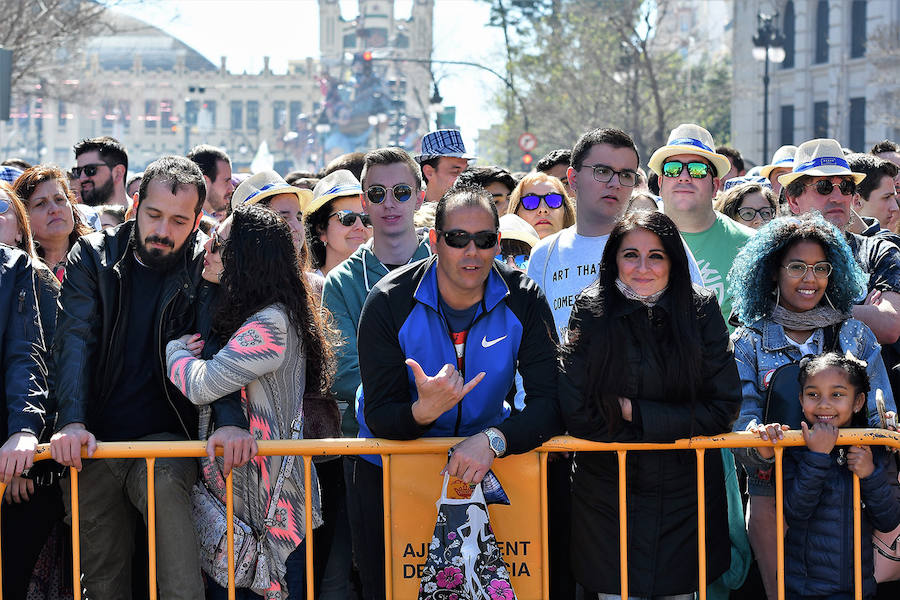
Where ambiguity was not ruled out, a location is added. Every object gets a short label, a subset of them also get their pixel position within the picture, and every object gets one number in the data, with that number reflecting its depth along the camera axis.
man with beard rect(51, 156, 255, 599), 7.96
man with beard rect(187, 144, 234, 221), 16.48
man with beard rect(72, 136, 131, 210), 16.06
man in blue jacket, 7.80
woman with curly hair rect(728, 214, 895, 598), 8.55
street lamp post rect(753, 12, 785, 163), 45.16
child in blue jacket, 8.14
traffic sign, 51.39
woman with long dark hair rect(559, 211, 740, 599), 7.84
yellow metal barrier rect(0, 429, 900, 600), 7.85
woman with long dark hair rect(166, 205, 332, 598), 8.02
